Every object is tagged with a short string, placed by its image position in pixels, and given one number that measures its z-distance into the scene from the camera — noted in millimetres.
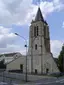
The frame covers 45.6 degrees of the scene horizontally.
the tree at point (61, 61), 26602
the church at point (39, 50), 29075
